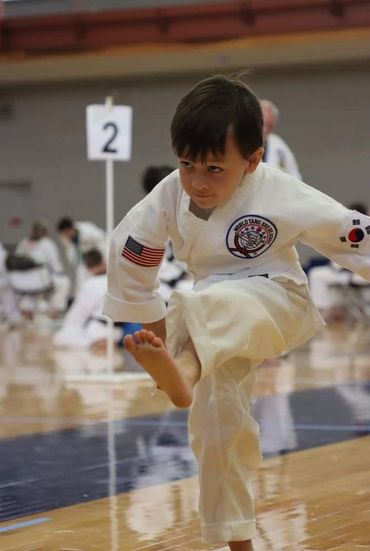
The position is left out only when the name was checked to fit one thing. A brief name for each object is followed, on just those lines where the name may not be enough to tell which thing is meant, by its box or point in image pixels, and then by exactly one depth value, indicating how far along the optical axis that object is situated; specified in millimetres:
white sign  10369
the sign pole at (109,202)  10450
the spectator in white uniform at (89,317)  16082
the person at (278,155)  11455
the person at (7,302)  22625
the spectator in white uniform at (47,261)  25340
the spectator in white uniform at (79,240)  23640
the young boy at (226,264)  3629
